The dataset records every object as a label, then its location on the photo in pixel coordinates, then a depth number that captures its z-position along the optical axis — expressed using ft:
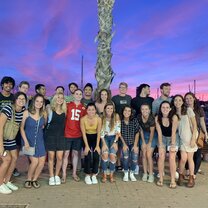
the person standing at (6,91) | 14.94
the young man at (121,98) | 17.01
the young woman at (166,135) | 14.65
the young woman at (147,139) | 15.46
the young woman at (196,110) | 15.53
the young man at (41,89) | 16.97
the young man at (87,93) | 16.85
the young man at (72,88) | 17.15
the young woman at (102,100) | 16.08
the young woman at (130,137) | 15.65
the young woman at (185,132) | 14.74
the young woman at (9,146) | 12.93
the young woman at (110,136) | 15.22
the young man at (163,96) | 16.81
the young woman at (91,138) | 14.93
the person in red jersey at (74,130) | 15.11
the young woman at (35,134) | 13.88
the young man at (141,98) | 17.17
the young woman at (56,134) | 14.65
